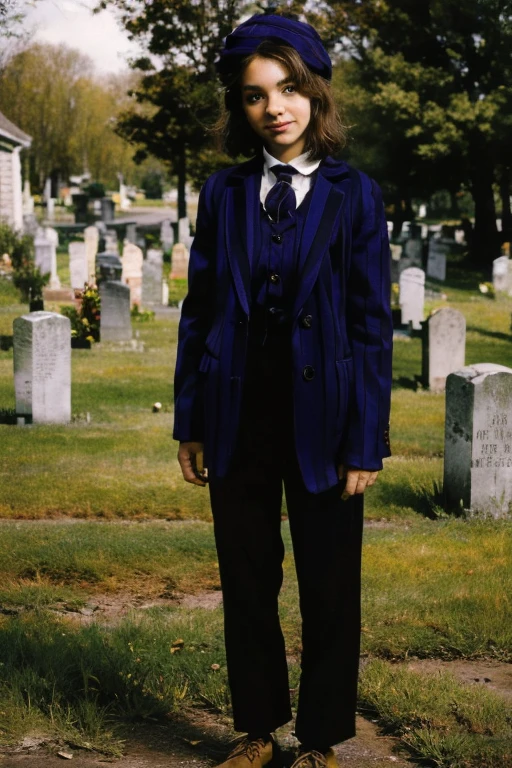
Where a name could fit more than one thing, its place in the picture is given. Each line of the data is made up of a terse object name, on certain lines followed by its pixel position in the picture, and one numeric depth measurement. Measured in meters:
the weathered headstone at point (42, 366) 9.67
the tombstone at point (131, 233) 33.84
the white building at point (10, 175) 26.92
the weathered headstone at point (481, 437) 6.80
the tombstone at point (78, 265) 22.12
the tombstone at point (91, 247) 23.07
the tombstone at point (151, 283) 19.88
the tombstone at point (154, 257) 19.81
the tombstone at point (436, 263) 27.78
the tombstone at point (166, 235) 33.62
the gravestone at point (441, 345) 12.37
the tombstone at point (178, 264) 24.81
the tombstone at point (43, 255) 23.55
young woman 3.10
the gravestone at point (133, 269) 19.69
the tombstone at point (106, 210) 48.12
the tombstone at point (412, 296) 17.28
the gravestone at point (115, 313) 15.05
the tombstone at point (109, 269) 17.28
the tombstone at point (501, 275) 24.27
